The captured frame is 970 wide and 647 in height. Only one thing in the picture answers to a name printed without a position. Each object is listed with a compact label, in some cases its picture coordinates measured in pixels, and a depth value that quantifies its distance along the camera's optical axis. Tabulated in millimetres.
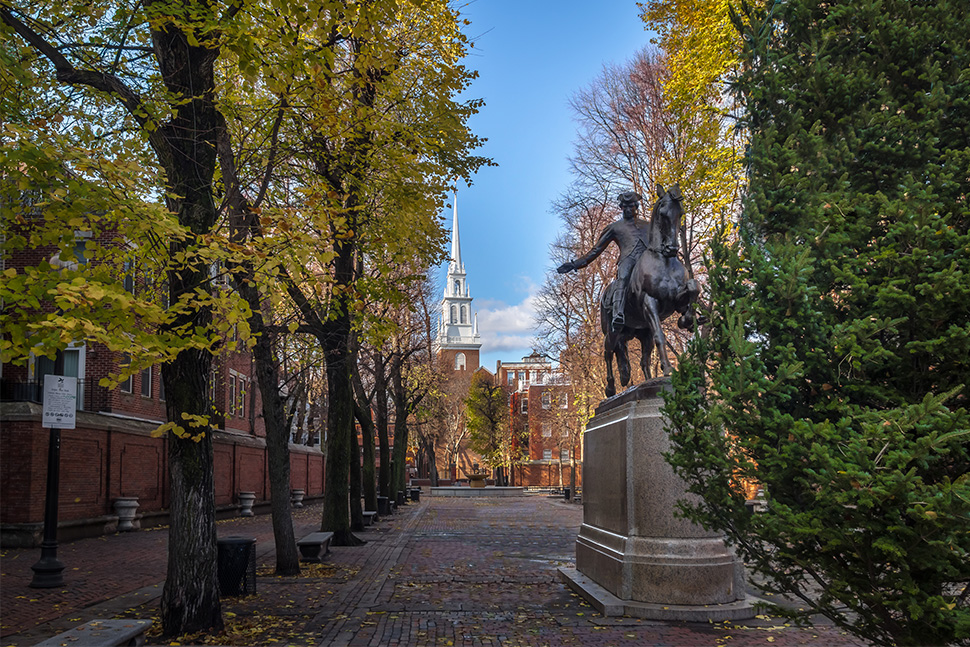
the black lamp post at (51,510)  11984
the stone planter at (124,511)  22250
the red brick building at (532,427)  76250
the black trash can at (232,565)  10844
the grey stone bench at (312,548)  14570
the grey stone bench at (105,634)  6508
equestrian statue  10836
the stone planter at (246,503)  32031
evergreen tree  3582
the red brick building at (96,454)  18328
